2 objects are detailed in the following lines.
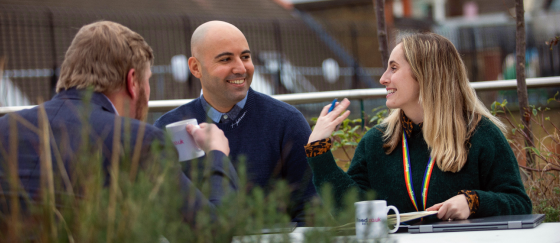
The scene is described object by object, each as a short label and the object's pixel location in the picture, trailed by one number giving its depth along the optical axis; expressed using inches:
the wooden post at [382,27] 172.9
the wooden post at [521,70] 150.6
